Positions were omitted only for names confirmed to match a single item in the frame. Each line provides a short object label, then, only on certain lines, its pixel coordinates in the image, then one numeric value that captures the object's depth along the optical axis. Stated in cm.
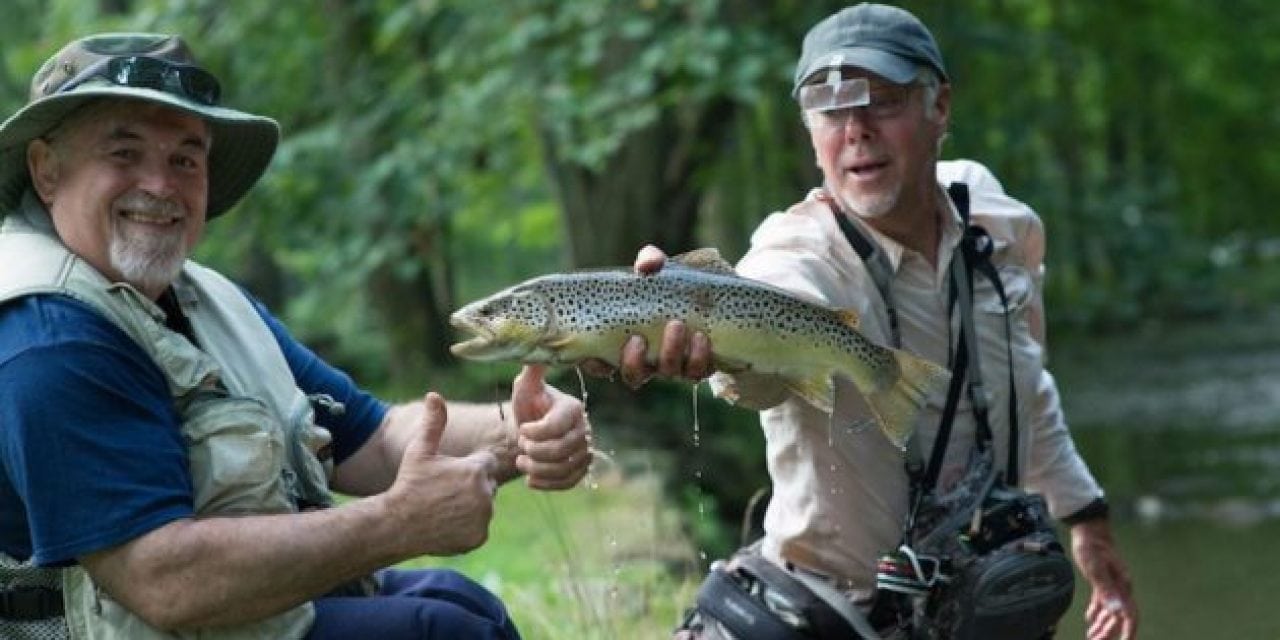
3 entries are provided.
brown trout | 350
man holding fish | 411
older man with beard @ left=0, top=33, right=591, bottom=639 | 317
